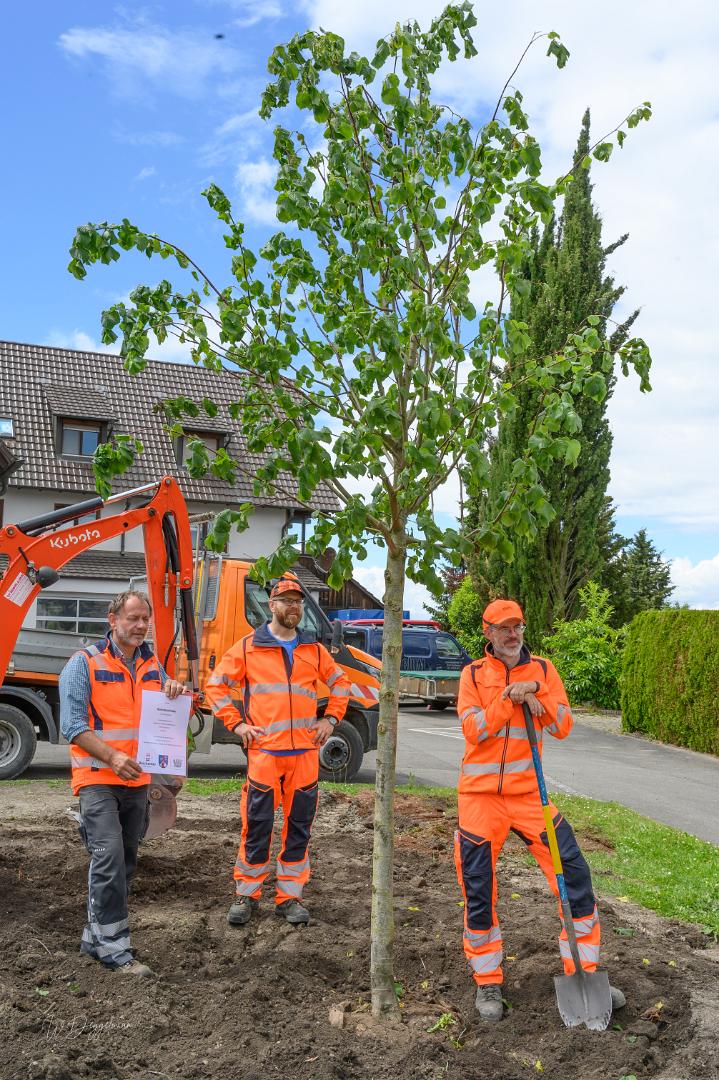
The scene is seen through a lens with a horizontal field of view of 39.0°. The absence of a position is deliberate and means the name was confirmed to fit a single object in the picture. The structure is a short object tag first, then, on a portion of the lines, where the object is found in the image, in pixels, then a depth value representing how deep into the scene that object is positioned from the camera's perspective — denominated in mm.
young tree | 4168
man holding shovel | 4652
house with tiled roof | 27703
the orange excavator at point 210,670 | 10812
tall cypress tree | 27766
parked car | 22188
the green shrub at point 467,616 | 30688
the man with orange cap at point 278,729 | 6016
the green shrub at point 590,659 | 24156
